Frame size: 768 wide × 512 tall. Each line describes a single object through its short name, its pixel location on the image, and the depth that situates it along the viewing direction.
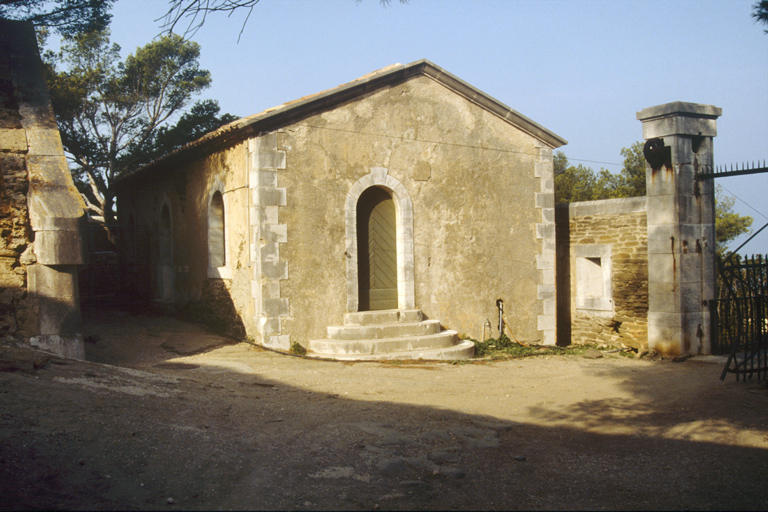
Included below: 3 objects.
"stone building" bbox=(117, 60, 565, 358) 9.47
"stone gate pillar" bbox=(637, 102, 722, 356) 10.05
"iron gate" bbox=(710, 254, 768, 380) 7.50
